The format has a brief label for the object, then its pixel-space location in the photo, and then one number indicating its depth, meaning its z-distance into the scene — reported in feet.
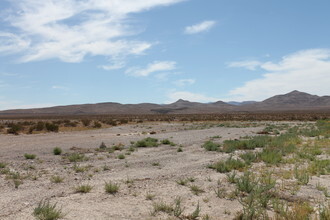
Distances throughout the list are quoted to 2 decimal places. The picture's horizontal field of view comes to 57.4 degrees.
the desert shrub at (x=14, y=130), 103.76
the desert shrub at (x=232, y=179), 29.40
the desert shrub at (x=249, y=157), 40.31
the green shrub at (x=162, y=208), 21.36
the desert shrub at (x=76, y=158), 44.42
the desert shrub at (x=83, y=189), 26.14
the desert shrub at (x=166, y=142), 65.32
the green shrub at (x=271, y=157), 39.50
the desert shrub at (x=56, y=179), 30.17
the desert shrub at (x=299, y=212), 18.81
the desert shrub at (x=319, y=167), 32.86
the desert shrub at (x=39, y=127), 115.74
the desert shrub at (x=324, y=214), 18.57
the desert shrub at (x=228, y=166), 34.96
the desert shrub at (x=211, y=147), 53.52
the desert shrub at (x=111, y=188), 26.13
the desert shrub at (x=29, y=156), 46.73
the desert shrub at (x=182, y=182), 28.93
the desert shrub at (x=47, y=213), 19.35
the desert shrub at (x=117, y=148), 57.47
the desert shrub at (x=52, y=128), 112.78
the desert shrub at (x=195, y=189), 26.63
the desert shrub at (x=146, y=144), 61.98
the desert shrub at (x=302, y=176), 28.84
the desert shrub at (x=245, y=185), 25.73
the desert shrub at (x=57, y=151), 52.11
